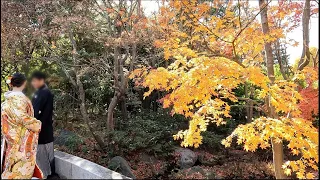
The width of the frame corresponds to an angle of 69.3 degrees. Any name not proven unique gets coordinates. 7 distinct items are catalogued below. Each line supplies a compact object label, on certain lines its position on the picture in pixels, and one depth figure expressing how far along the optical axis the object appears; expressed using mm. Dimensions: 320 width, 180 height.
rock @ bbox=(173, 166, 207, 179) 5729
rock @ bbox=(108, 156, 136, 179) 4727
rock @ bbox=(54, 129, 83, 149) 5840
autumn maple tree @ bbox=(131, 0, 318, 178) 3331
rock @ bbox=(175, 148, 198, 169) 6591
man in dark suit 2948
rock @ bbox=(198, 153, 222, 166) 6807
